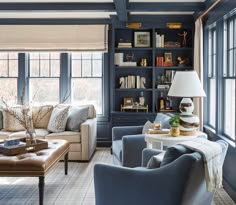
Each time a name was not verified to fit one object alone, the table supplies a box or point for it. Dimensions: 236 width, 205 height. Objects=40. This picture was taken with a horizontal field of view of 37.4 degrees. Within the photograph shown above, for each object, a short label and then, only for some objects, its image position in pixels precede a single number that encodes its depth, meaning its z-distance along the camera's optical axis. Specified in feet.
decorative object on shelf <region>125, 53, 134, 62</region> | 21.66
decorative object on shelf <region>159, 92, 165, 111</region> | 21.24
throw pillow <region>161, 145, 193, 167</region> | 8.56
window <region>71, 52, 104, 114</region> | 22.61
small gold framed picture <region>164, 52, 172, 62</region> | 21.44
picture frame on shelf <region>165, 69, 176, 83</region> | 21.31
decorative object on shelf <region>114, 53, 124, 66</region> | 21.26
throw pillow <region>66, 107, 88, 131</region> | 19.30
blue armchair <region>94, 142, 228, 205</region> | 8.08
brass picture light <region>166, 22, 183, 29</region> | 20.66
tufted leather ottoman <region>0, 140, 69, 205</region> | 11.75
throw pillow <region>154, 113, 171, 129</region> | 14.93
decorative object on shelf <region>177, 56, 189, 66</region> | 21.22
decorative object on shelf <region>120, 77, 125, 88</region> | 21.39
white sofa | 18.49
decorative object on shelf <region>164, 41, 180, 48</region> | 21.04
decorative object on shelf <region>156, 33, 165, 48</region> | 21.06
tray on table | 12.85
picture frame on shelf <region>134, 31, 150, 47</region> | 21.35
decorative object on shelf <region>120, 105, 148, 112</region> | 21.03
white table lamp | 13.15
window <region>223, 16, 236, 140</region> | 14.08
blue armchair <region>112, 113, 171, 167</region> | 14.05
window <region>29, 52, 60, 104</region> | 22.62
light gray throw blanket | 8.45
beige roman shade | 21.76
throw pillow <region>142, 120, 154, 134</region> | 15.39
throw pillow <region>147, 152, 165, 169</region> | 9.16
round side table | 12.53
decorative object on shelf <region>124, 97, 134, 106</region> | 21.52
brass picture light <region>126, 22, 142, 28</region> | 20.84
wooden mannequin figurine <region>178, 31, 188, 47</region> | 21.27
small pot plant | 13.07
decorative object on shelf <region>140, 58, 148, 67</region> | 21.33
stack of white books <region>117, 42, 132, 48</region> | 21.08
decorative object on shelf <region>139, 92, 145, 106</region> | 21.51
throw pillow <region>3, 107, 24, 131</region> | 19.77
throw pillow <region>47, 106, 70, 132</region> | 19.16
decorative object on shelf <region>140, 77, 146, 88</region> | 21.39
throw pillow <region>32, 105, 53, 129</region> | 20.33
